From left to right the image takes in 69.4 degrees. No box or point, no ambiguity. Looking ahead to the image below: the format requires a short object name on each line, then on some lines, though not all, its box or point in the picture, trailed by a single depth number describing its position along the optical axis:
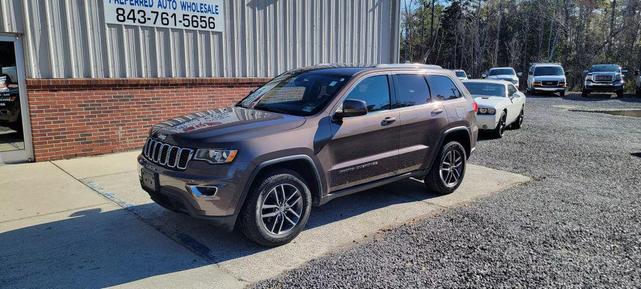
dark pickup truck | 26.61
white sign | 8.41
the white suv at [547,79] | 27.48
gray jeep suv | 4.04
